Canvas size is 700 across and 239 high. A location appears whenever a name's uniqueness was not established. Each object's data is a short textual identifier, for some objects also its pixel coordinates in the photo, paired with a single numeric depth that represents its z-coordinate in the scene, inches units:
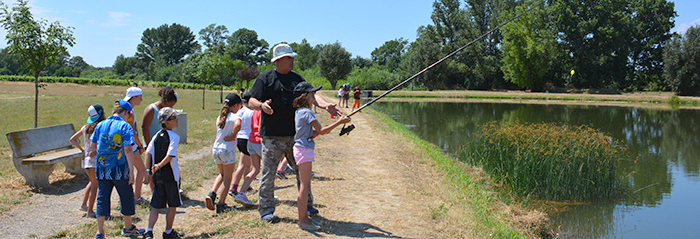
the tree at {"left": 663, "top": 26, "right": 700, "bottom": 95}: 2007.9
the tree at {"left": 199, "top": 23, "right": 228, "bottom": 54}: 4116.6
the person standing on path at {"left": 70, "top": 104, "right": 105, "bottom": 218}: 206.8
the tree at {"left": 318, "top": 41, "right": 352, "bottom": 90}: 2293.3
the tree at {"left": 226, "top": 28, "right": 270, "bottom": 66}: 3831.9
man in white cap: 193.0
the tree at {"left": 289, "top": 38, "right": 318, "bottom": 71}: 4387.3
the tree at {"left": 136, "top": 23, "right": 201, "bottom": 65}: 4252.0
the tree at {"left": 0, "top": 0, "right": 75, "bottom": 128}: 363.6
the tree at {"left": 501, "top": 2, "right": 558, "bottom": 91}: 2343.8
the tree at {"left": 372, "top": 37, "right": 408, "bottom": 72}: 3713.1
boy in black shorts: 179.6
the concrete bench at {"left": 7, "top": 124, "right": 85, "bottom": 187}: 256.5
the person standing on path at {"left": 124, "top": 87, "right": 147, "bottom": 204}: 215.2
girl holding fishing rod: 184.1
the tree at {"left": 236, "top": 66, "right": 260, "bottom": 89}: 1445.7
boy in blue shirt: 177.3
